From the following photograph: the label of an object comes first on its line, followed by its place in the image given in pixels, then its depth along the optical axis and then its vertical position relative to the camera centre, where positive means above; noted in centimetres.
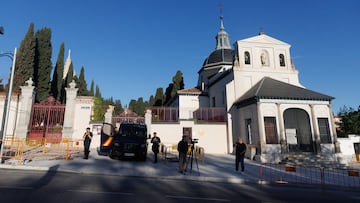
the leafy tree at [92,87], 6956 +1704
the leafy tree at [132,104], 7720 +1218
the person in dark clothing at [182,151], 929 -83
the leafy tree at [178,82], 3938 +1079
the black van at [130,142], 1204 -53
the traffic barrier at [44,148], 1243 -117
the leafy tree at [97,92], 7284 +1604
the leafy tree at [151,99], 6839 +1227
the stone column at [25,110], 1609 +203
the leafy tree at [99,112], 1834 +209
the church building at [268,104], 1681 +282
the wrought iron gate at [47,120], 1706 +125
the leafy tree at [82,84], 4602 +1206
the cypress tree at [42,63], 2588 +989
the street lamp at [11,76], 1022 +321
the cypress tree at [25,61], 2195 +864
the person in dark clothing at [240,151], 1027 -91
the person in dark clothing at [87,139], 1179 -32
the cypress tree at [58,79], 3130 +935
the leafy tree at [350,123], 2066 +119
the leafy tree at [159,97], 4797 +944
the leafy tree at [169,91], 4157 +945
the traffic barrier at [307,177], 884 -225
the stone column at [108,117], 1769 +154
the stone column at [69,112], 1692 +195
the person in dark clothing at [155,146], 1220 -77
